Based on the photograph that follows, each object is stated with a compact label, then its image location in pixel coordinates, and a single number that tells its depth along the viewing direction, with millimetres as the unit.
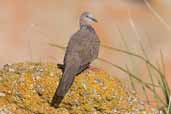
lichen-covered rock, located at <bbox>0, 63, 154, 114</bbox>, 11398
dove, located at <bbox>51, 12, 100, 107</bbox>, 11812
